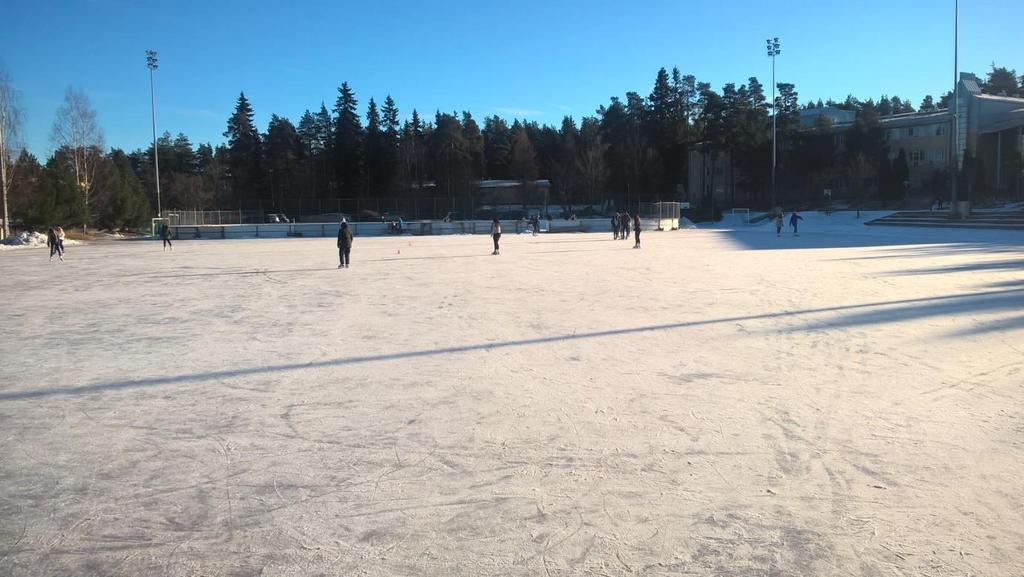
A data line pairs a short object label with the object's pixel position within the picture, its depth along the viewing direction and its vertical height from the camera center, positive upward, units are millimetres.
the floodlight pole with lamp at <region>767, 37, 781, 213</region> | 56219 +16137
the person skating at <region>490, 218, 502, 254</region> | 25956 +241
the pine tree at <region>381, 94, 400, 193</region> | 78750 +11588
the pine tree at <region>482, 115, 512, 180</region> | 98312 +12978
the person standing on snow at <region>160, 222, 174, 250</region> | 33806 +380
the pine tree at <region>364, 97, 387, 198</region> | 78000 +9195
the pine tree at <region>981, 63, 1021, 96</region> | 85938 +20292
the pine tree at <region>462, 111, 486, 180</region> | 89250 +12314
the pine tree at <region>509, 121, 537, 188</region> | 87812 +10348
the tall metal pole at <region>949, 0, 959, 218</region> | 37938 +7303
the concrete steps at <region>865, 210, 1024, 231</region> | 35259 +645
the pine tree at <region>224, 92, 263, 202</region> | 80062 +10961
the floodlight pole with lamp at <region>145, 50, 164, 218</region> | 54750 +15484
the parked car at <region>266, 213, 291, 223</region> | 61619 +2078
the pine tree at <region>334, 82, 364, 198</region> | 76938 +10979
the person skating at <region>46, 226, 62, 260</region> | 25553 +146
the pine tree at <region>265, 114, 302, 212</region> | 80750 +9932
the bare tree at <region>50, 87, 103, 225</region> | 53594 +7213
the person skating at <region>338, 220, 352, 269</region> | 19469 -81
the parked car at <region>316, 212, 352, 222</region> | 60669 +2066
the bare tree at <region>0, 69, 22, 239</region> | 44312 +7088
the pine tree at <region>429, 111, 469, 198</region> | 82125 +10585
